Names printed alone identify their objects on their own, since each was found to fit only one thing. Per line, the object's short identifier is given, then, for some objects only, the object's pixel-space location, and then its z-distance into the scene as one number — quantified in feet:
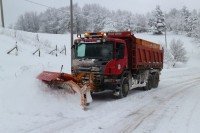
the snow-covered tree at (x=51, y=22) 248.54
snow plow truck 29.21
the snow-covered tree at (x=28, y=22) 279.14
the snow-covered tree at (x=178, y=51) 145.82
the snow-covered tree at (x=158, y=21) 214.47
